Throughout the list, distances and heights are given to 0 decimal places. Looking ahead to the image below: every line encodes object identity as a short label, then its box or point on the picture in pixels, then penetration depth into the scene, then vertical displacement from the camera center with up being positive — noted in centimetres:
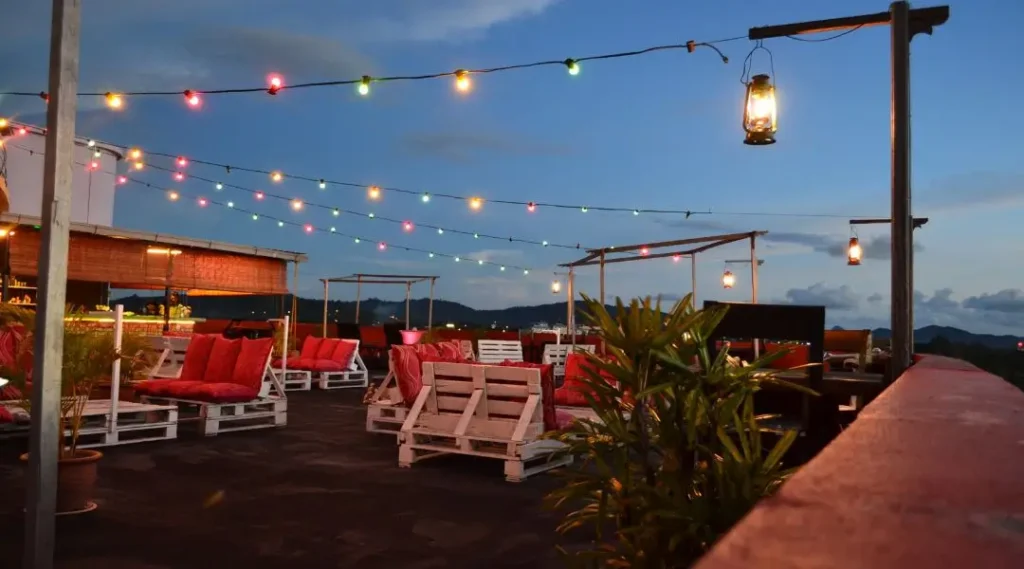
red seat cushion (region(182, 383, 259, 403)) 842 -74
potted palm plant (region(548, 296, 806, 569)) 237 -35
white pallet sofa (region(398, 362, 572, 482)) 645 -74
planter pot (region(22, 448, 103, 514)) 473 -96
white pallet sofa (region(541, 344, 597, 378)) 1450 -45
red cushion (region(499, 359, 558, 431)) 667 -54
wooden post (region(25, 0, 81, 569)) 337 +9
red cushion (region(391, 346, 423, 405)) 785 -44
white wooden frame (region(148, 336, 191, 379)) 1066 -49
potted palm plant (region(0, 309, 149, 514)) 476 -42
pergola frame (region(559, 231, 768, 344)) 1045 +124
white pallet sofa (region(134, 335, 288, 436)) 834 -85
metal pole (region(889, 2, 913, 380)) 406 +73
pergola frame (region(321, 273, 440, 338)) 1825 +103
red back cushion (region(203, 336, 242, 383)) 913 -44
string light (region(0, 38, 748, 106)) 778 +273
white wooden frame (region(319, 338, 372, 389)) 1471 -101
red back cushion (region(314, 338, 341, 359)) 1495 -44
